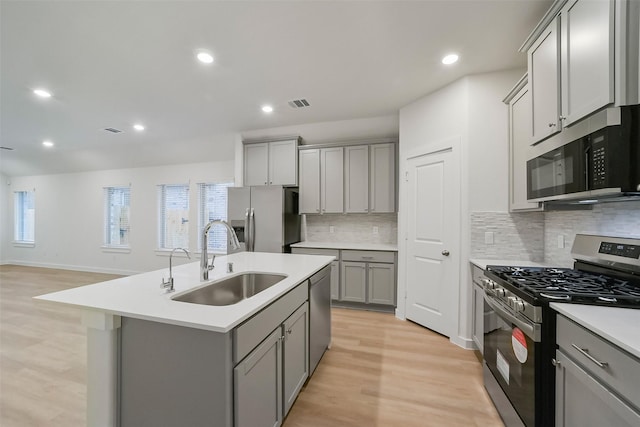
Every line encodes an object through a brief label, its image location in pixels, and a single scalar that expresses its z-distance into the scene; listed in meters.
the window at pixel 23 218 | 7.52
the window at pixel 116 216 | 6.38
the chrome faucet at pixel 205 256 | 1.68
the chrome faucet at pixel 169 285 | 1.43
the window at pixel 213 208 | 5.54
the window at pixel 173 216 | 5.88
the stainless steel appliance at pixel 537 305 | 1.26
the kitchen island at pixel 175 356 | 1.07
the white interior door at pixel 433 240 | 2.75
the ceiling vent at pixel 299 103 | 3.31
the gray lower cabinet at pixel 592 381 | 0.85
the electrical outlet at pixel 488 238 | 2.56
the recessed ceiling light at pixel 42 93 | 3.12
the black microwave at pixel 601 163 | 1.20
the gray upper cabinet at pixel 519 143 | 2.13
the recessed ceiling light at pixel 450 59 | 2.36
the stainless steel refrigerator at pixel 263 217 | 3.97
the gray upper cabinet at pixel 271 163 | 4.25
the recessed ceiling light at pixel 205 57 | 2.35
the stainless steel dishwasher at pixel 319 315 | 2.06
